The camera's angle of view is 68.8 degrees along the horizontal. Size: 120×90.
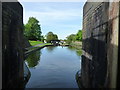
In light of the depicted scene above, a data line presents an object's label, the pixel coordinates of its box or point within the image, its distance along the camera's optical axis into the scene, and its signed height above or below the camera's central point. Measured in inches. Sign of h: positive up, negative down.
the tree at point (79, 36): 1353.3 +91.8
